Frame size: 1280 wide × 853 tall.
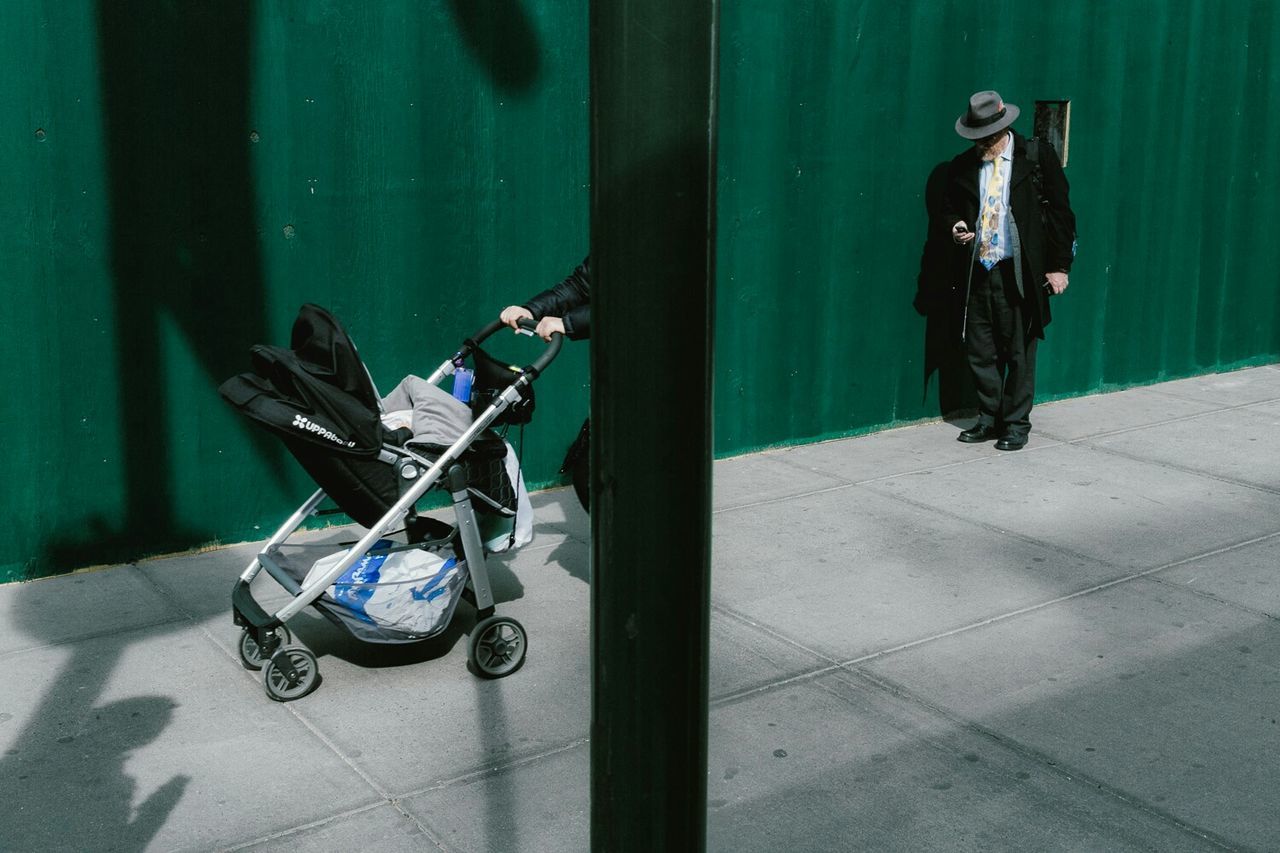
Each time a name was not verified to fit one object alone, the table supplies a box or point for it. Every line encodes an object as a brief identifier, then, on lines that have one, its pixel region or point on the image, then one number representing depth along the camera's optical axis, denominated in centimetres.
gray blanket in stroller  488
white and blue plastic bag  480
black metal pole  204
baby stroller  467
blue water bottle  527
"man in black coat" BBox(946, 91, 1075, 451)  811
